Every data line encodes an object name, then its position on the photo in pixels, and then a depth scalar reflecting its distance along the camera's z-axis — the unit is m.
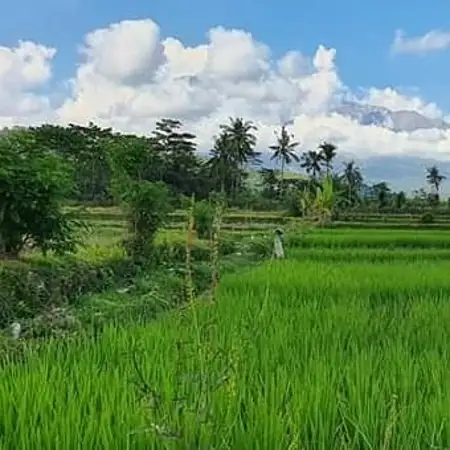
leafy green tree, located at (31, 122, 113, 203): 41.69
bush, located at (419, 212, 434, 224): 34.62
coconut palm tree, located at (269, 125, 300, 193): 66.56
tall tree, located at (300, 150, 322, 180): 67.06
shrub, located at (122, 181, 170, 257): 14.45
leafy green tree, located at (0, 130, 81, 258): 9.32
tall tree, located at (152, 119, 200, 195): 47.84
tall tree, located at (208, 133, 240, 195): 52.47
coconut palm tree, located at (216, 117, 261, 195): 55.38
